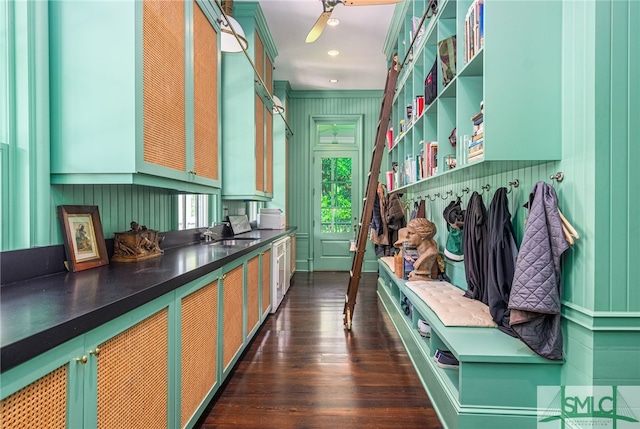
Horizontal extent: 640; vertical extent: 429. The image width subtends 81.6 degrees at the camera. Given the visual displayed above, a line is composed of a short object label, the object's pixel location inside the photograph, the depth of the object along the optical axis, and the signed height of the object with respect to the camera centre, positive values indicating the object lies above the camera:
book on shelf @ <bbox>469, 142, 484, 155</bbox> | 1.95 +0.34
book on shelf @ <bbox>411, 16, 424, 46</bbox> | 3.34 +1.69
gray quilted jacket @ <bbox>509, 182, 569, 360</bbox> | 1.62 -0.31
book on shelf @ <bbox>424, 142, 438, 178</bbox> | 2.91 +0.41
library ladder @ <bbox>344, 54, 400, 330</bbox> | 3.17 +0.42
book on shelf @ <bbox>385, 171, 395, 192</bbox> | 5.02 +0.39
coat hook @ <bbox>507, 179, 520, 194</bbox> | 2.07 +0.14
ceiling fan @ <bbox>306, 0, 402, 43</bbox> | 2.12 +1.24
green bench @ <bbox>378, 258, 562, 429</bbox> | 1.71 -0.81
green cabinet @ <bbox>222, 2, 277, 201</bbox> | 3.97 +1.02
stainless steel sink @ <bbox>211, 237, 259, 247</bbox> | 3.12 -0.29
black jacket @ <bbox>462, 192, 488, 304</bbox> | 2.29 -0.23
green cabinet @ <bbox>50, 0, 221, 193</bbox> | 1.65 +0.54
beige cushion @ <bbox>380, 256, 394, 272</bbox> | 4.18 -0.61
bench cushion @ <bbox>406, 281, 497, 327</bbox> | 2.03 -0.59
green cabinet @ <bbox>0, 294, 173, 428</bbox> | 0.87 -0.49
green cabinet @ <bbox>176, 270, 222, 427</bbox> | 1.67 -0.69
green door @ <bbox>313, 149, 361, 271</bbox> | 7.14 +0.07
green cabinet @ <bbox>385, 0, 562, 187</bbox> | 1.76 +0.67
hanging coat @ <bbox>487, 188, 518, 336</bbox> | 1.94 -0.29
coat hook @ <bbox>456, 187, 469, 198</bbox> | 2.80 +0.14
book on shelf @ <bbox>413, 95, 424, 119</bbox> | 3.36 +0.97
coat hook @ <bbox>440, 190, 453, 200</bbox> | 3.24 +0.14
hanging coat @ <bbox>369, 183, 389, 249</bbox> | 4.59 -0.15
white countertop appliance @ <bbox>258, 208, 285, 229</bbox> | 5.40 -0.13
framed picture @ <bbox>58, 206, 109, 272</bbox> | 1.68 -0.13
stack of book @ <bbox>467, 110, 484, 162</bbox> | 1.95 +0.37
